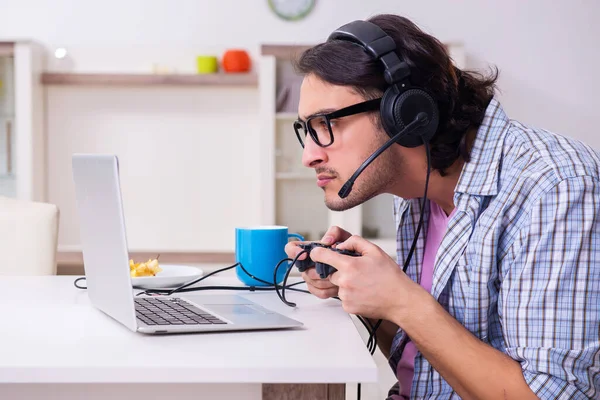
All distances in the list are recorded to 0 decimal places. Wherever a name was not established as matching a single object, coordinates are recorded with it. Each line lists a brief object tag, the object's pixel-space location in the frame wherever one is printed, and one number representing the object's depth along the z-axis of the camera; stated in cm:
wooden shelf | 481
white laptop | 194
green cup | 484
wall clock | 495
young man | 197
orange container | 483
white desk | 184
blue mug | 232
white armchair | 261
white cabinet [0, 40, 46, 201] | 462
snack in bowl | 234
